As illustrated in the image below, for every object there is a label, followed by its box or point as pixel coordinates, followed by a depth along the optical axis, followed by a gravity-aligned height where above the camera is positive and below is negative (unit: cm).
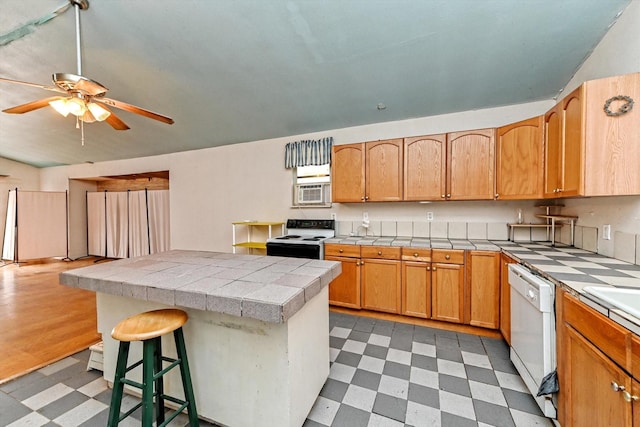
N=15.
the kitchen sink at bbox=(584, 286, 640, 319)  108 -39
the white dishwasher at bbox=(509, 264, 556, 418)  139 -76
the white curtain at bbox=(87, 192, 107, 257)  649 -35
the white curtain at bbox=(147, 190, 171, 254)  573 -21
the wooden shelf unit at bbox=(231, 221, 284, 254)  369 -37
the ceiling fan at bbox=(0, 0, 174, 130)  170 +87
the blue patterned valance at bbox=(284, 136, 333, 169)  347 +84
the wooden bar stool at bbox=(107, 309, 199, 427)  115 -76
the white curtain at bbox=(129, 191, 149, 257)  595 -31
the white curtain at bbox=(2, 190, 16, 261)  594 -45
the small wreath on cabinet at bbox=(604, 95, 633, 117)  145 +62
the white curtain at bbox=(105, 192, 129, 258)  623 -34
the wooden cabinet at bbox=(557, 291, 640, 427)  86 -66
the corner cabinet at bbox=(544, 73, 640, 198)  146 +44
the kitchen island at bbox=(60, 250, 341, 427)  114 -64
